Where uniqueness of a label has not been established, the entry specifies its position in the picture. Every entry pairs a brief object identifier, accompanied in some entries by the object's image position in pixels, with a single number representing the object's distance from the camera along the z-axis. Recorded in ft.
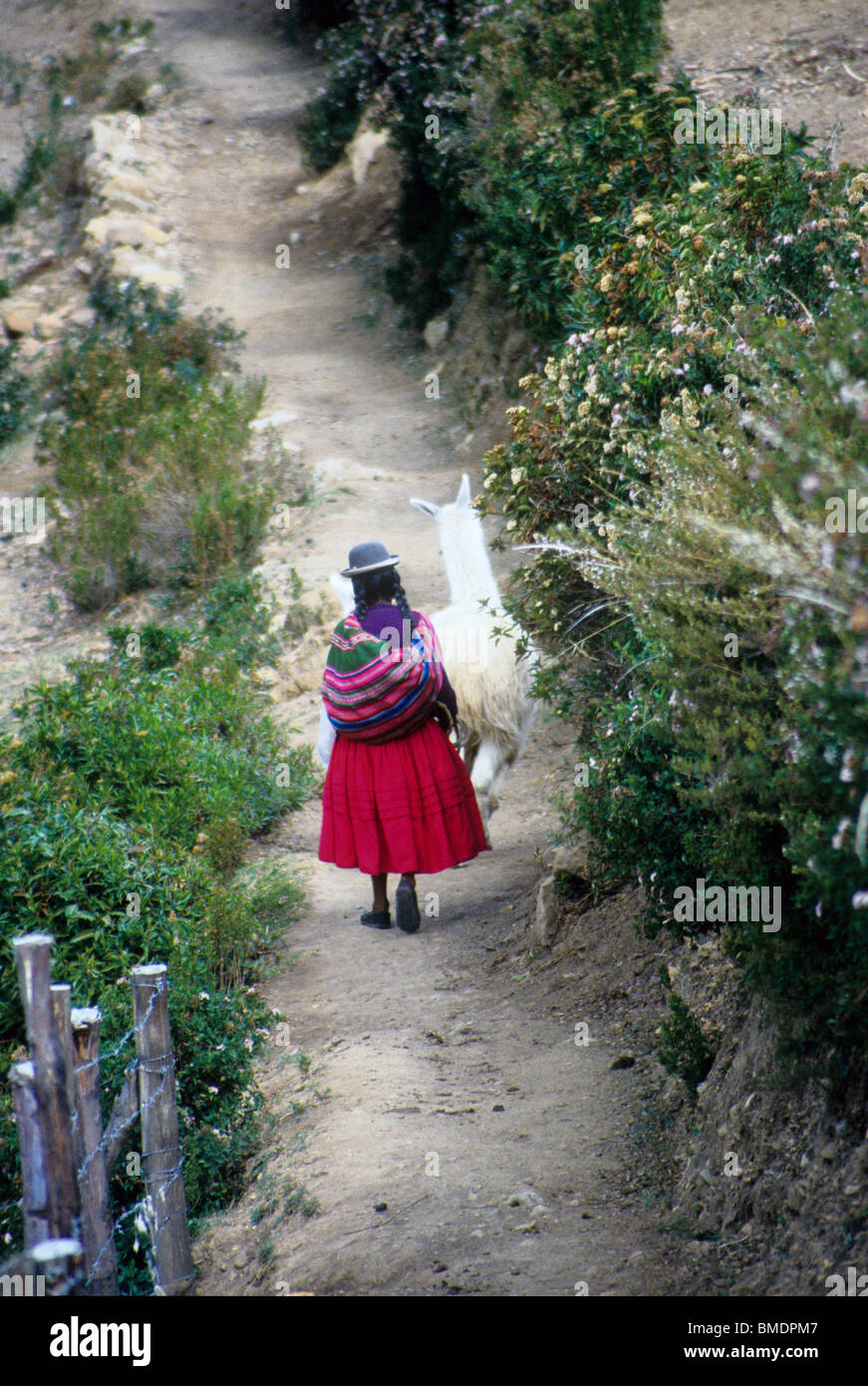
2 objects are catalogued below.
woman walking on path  35.22
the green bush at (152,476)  67.26
